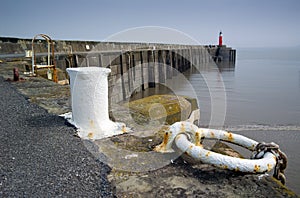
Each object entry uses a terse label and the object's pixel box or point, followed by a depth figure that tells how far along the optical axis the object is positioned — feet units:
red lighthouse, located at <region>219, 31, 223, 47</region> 167.40
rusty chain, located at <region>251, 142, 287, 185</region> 7.63
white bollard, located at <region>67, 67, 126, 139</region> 9.90
